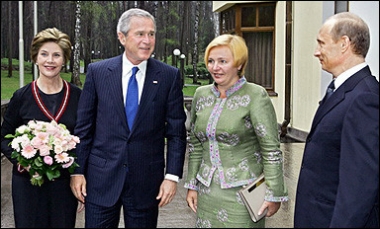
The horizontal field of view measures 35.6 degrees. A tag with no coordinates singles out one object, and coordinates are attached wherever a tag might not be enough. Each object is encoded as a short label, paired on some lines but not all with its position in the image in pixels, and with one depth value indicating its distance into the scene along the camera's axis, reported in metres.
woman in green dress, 2.94
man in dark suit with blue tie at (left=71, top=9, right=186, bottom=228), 3.00
